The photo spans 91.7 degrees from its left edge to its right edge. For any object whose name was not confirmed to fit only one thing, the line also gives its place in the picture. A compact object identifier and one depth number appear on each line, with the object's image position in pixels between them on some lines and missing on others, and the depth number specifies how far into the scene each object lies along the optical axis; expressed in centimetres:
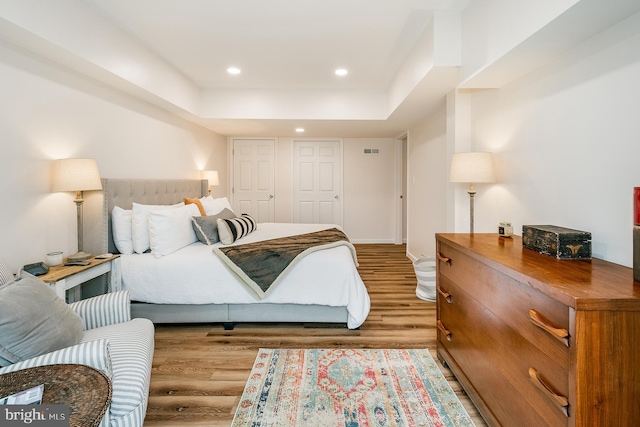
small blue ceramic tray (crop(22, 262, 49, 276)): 186
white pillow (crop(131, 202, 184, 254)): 266
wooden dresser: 92
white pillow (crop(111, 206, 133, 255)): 267
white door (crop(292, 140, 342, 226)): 616
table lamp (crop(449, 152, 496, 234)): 229
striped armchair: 112
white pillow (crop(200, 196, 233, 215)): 371
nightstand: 184
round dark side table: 84
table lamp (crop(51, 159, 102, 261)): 217
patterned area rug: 159
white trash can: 314
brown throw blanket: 248
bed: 250
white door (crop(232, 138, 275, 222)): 609
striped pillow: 300
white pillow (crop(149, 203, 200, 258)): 260
